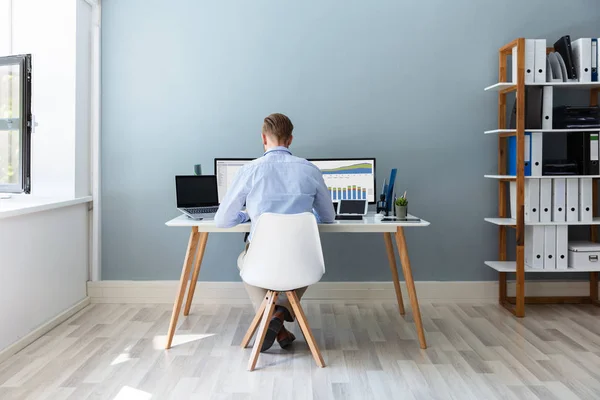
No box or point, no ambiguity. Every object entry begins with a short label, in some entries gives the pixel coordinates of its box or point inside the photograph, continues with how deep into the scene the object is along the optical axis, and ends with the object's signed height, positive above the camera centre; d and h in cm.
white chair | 285 -32
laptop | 364 -1
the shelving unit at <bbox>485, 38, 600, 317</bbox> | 392 -1
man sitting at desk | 307 +3
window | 359 +45
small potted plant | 346 -8
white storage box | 403 -42
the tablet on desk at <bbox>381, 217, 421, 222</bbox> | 345 -15
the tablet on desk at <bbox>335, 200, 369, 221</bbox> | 369 -9
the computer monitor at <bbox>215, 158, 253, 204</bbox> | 395 +15
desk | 329 -21
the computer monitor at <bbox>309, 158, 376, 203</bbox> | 393 +11
